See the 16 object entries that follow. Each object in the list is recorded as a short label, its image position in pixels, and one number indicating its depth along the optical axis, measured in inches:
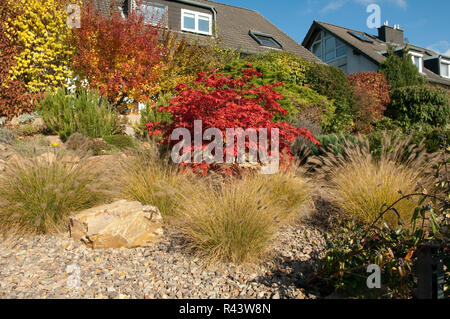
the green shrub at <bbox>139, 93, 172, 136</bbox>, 295.0
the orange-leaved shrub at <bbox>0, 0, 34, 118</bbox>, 323.3
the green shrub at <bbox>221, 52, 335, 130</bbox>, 399.9
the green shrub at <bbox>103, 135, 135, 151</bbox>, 261.9
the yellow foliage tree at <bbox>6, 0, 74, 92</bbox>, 339.9
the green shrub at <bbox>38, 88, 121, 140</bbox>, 283.9
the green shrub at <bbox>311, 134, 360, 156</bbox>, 258.8
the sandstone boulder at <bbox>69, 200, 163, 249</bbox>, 132.7
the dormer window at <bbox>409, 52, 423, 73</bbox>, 876.6
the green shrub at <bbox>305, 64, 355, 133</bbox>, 462.9
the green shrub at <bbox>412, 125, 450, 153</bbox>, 217.6
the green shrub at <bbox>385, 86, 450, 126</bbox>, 550.0
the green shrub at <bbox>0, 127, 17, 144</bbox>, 264.8
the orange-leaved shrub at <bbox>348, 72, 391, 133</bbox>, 507.2
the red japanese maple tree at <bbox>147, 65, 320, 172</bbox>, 175.9
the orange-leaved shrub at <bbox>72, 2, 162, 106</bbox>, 351.6
